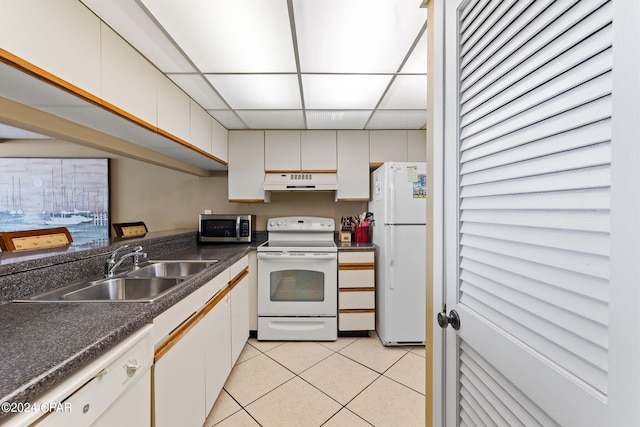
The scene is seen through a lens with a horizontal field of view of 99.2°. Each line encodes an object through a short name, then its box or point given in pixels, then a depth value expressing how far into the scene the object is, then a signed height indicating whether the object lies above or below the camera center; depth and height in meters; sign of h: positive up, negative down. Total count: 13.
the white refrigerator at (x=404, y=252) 2.55 -0.39
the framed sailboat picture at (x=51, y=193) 3.20 +0.20
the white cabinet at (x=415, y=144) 3.14 +0.77
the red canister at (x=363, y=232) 3.12 -0.24
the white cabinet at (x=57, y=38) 0.94 +0.67
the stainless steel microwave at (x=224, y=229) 2.96 -0.20
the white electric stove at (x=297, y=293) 2.67 -0.82
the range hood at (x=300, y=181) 2.98 +0.33
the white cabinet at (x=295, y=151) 3.08 +0.67
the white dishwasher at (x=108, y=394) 0.64 -0.51
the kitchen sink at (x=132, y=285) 1.25 -0.41
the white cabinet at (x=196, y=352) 1.15 -0.76
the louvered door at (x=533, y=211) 0.47 +0.00
